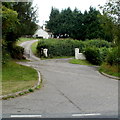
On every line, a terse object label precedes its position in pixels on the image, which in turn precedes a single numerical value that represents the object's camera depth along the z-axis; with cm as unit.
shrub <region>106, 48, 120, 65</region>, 1487
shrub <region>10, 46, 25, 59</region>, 2362
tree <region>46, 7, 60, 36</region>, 6422
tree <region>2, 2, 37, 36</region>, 2198
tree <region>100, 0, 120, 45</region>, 1306
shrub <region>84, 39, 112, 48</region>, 3308
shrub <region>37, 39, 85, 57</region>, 2859
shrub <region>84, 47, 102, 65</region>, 2327
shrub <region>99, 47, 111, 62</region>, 2349
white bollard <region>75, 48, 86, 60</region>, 2623
